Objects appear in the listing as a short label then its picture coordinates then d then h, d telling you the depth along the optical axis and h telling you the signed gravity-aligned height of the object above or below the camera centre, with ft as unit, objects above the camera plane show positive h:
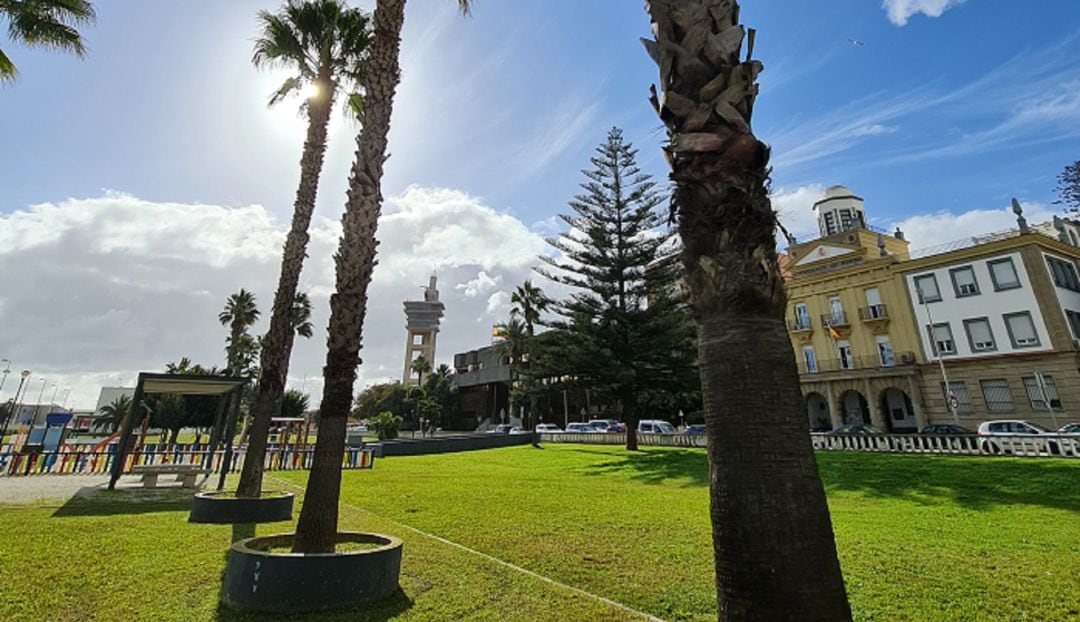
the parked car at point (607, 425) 130.59 +6.60
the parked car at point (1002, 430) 56.34 +2.42
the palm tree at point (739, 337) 7.10 +1.79
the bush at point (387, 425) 118.83 +6.01
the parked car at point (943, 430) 73.31 +2.75
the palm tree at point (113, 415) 144.97 +11.14
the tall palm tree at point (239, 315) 148.05 +39.28
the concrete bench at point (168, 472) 37.96 -1.48
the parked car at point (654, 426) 117.50 +5.42
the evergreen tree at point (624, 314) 76.54 +20.71
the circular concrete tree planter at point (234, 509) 25.09 -2.79
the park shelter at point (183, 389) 39.34 +5.40
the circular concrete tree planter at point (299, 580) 12.96 -3.28
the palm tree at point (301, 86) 30.96 +26.79
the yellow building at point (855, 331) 102.27 +24.57
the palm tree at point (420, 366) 254.98 +42.10
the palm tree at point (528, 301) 146.00 +42.45
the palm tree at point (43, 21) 38.86 +32.89
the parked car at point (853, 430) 72.54 +3.03
